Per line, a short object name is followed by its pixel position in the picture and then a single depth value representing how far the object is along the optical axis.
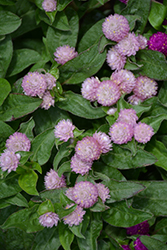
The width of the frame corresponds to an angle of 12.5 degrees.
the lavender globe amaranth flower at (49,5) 0.74
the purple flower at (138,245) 0.74
